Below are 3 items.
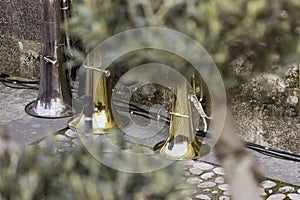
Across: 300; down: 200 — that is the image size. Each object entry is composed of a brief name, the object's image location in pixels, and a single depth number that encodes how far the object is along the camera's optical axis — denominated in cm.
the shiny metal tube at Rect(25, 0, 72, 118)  657
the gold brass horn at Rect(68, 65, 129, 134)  639
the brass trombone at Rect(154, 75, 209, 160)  617
